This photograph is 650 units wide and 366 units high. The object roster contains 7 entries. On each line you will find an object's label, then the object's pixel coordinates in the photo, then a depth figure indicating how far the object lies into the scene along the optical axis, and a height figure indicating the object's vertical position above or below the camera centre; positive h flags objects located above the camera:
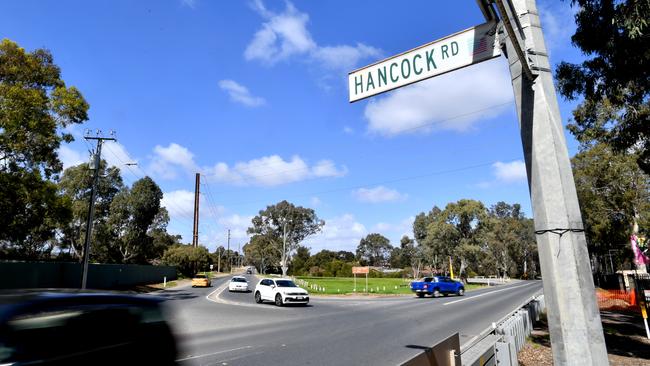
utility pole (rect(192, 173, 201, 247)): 62.00 +7.43
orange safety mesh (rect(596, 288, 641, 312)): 20.08 -2.30
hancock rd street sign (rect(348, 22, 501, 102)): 3.51 +1.88
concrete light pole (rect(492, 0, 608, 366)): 2.83 +0.43
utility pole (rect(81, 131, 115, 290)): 24.45 +5.06
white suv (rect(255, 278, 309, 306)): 23.39 -1.32
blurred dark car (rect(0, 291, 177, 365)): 3.17 -0.49
